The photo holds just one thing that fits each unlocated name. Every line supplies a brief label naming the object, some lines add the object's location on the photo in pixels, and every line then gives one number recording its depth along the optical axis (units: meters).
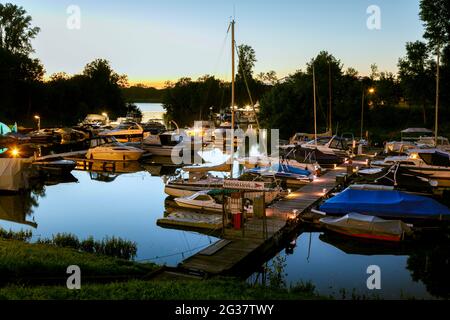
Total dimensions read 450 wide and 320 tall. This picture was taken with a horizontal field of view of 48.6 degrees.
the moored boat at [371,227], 18.55
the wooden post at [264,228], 17.67
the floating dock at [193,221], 20.05
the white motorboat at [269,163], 31.98
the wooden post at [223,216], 18.03
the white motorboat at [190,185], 25.77
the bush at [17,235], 18.23
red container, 18.52
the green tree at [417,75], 60.25
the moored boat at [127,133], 57.78
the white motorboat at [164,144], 46.84
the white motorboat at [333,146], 38.31
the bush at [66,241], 17.56
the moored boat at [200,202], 22.59
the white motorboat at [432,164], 29.25
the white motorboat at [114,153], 43.66
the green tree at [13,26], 90.62
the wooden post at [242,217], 17.90
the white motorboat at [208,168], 31.55
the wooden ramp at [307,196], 22.52
